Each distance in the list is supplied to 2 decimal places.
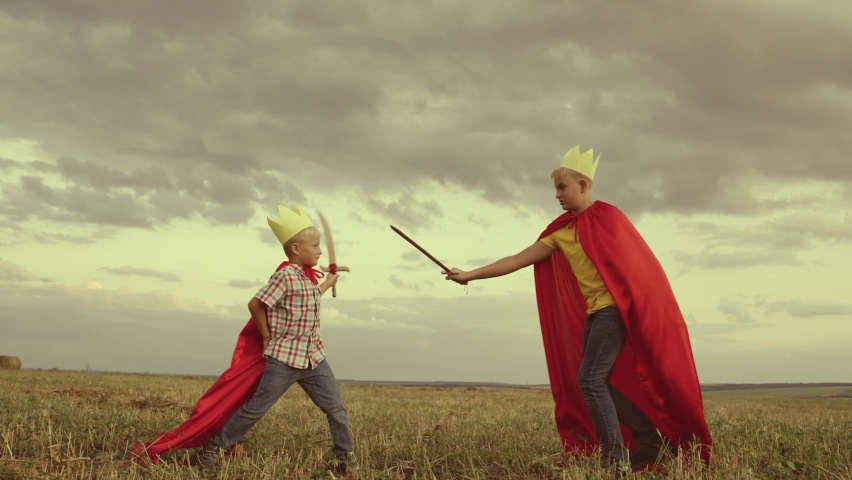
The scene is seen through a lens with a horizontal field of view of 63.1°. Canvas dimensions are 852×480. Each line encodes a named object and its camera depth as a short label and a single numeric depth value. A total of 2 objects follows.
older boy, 5.06
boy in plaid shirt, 5.11
